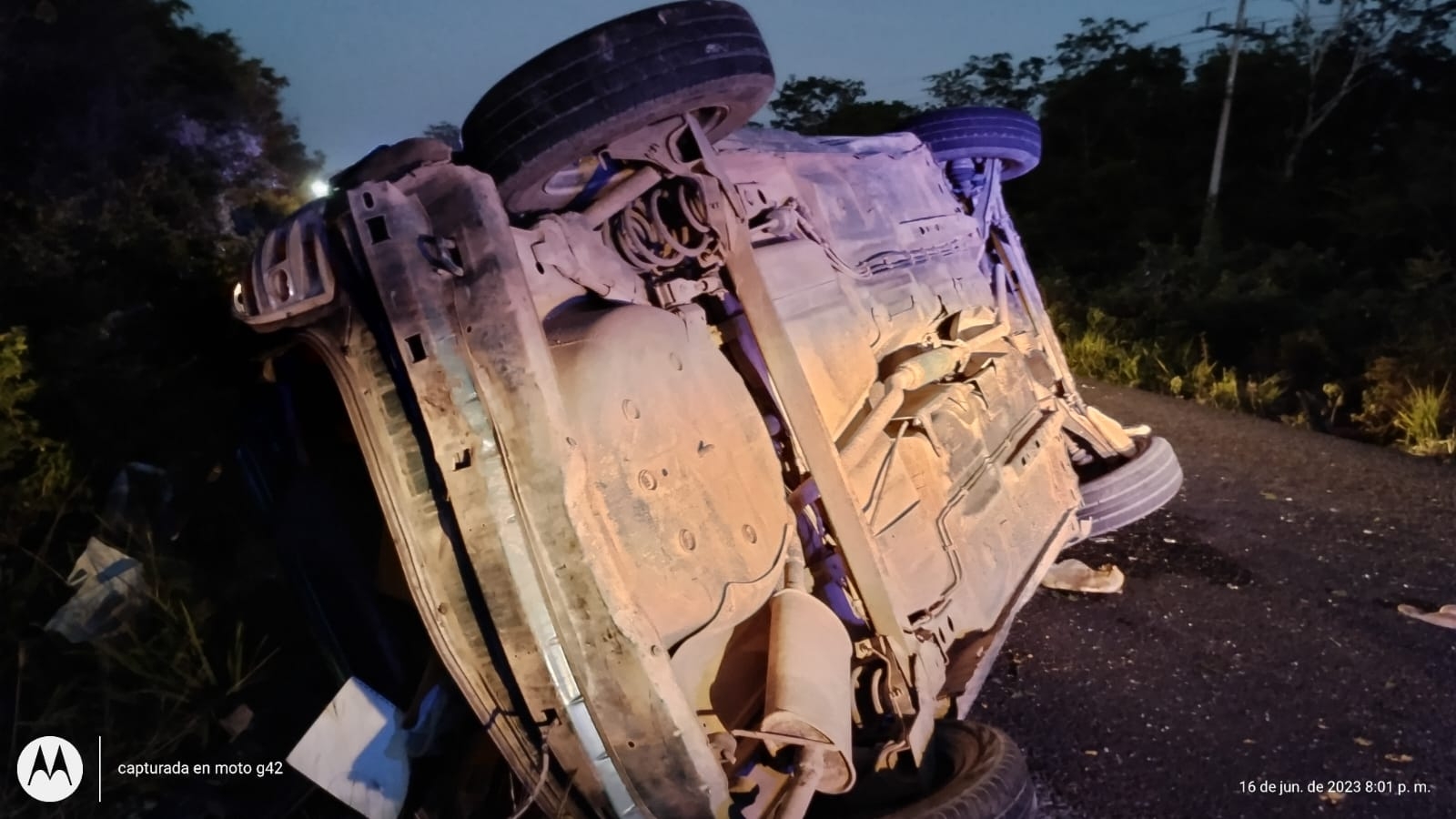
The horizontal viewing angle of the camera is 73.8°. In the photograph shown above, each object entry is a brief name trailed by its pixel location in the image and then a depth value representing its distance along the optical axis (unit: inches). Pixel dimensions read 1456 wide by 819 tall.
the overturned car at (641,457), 72.2
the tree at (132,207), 154.9
